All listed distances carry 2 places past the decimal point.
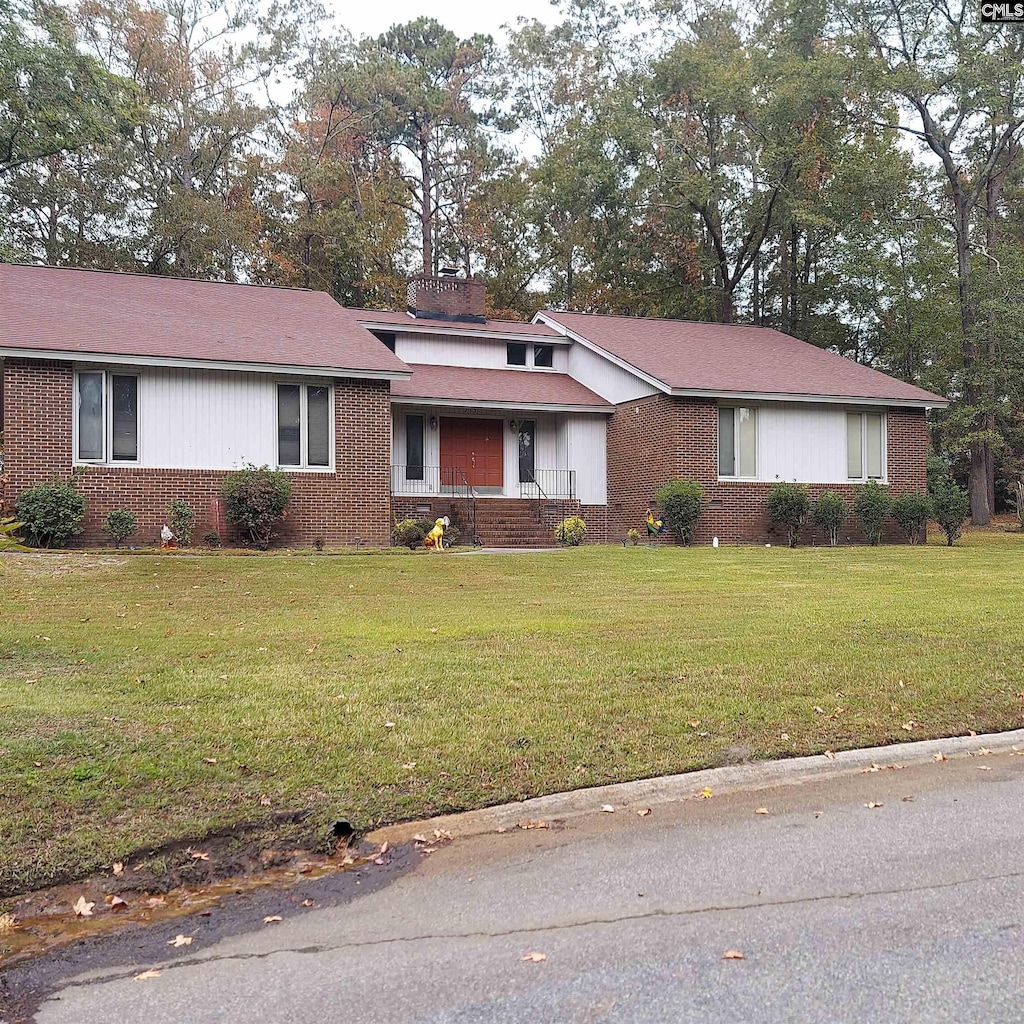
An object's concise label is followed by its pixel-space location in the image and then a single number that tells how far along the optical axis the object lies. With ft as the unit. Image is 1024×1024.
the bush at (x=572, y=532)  65.72
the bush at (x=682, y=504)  67.36
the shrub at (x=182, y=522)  57.41
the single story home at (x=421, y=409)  57.88
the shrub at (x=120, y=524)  55.42
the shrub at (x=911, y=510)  72.18
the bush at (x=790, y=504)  70.13
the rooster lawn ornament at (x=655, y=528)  68.72
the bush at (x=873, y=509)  71.56
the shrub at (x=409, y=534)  62.90
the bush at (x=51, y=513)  53.52
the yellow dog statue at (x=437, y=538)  59.93
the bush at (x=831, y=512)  70.69
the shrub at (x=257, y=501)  57.88
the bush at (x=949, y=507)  70.23
